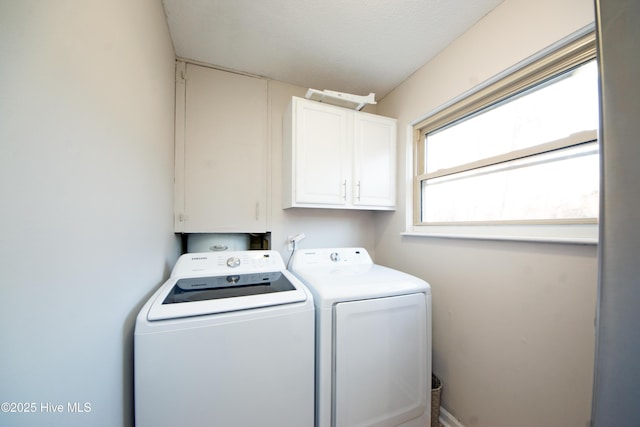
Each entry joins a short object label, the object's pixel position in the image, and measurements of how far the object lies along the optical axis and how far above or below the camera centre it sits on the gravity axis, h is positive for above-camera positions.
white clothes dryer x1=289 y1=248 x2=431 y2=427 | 1.10 -0.75
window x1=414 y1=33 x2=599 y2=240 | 1.01 +0.36
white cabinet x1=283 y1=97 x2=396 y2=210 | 1.71 +0.48
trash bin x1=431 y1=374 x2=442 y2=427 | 1.43 -1.28
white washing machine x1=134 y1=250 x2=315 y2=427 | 0.83 -0.62
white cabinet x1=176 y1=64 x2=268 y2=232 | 1.74 +0.52
